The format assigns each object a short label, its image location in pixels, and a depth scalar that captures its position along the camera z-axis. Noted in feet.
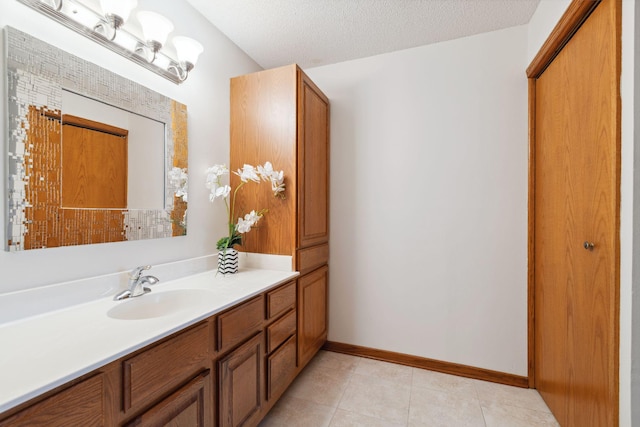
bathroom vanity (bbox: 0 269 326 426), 2.30
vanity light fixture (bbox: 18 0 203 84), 3.80
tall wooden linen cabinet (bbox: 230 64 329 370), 6.24
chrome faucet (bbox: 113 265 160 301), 4.22
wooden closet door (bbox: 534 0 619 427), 3.65
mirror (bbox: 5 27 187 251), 3.43
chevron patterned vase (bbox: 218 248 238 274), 5.77
